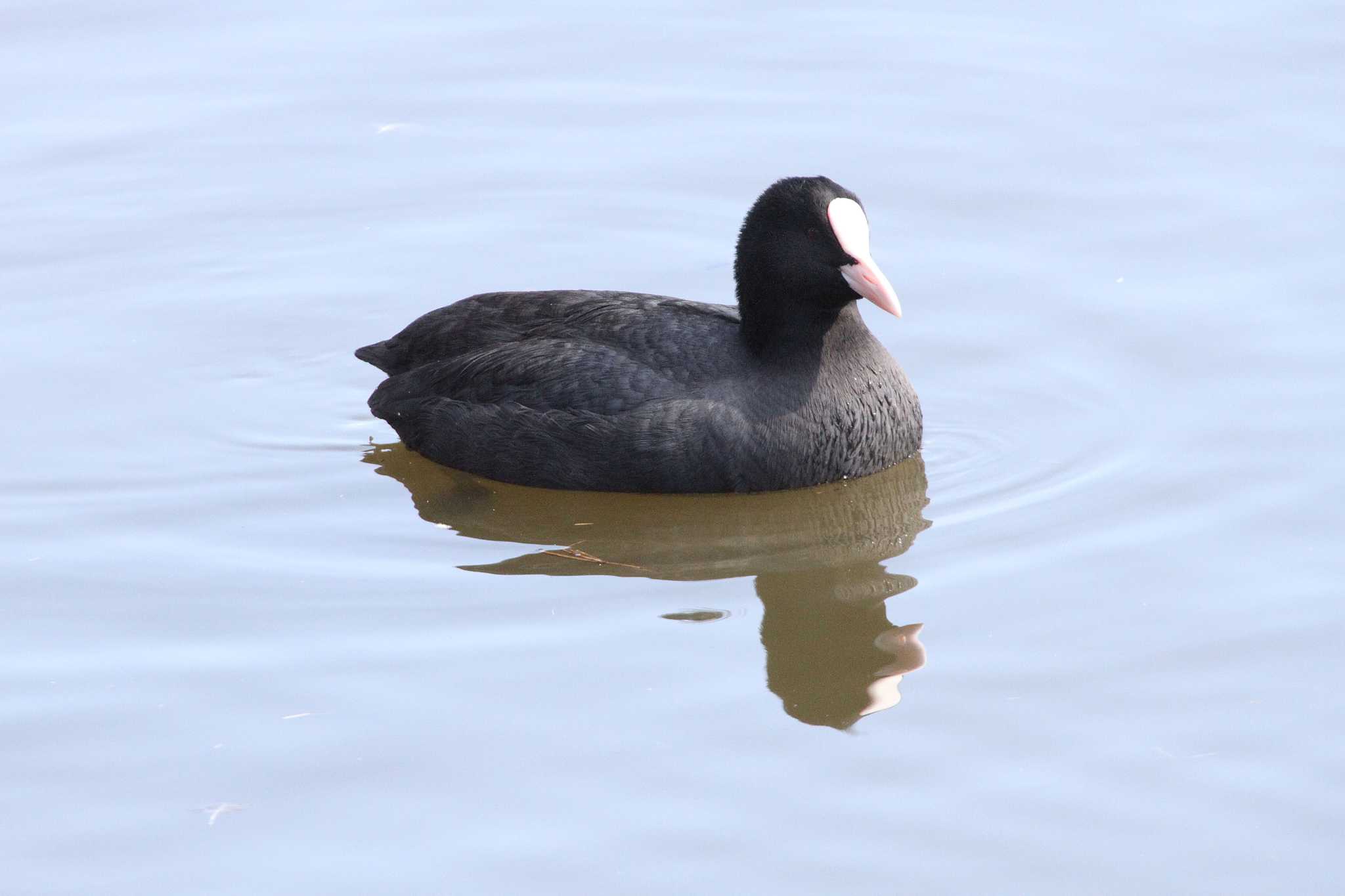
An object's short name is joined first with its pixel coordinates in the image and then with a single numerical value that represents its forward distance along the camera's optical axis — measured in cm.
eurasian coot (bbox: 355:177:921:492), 1560
